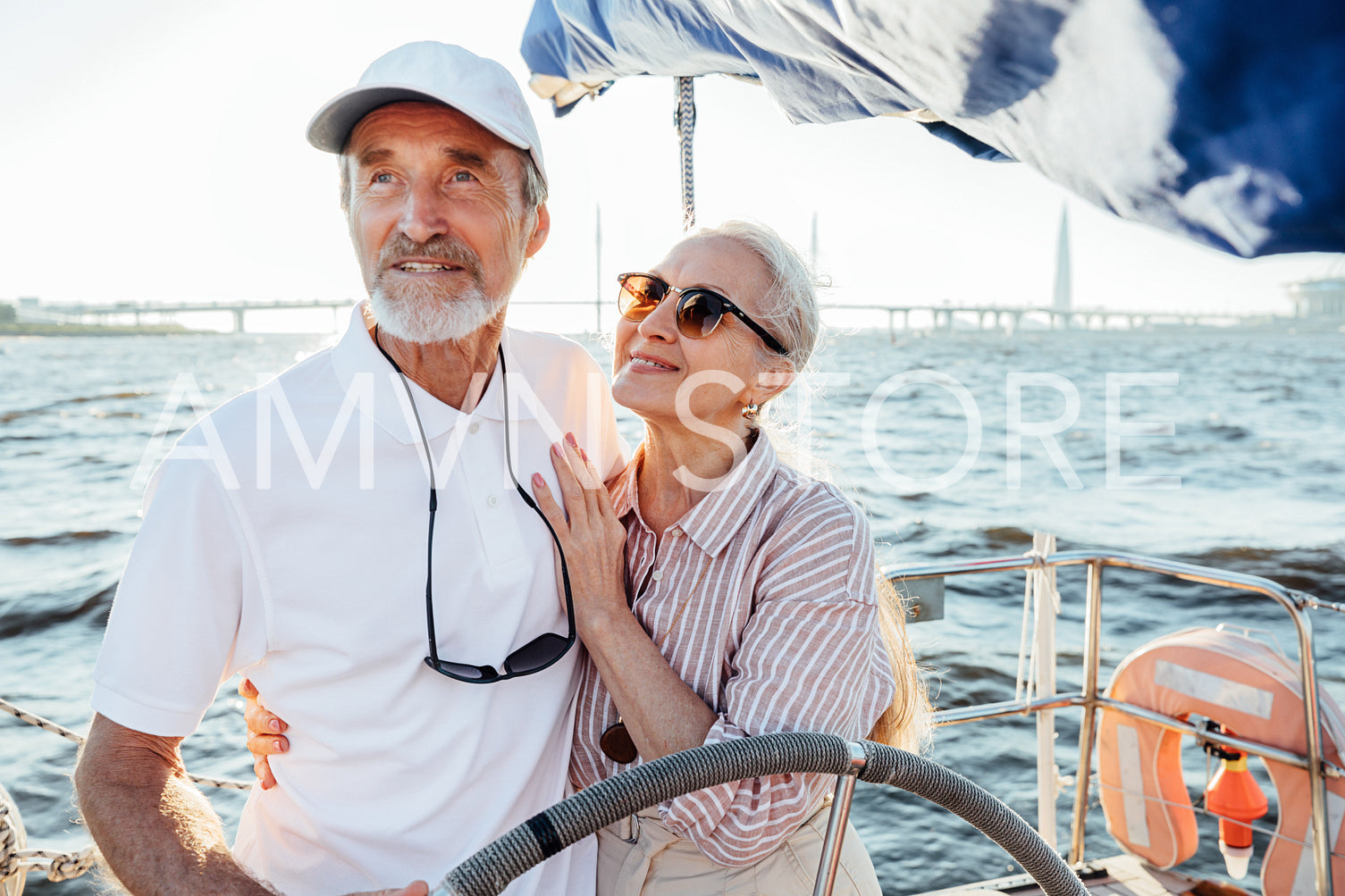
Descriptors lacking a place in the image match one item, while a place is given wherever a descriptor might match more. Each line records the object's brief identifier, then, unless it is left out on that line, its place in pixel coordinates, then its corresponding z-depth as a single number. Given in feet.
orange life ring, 9.31
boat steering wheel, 3.26
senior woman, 5.00
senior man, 4.62
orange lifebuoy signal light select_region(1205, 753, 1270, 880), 10.27
